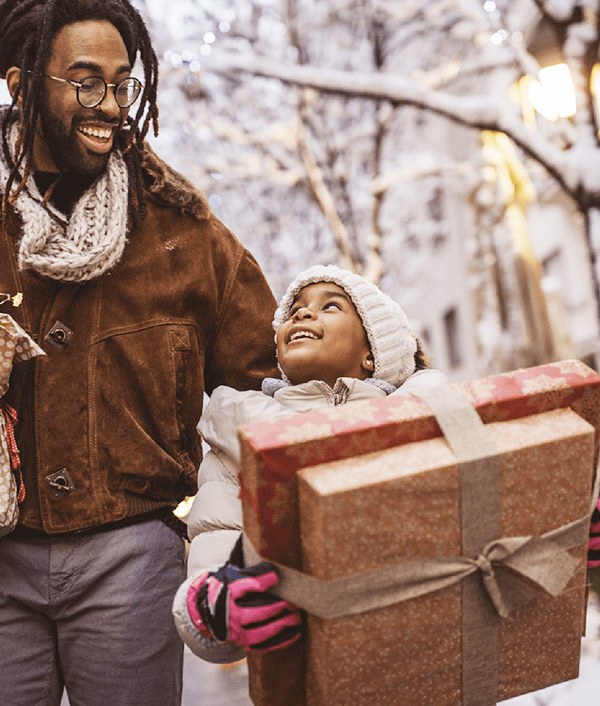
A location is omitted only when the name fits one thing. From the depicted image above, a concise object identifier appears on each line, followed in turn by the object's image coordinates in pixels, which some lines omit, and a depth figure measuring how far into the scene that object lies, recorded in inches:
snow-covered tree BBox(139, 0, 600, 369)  272.1
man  83.2
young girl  62.2
